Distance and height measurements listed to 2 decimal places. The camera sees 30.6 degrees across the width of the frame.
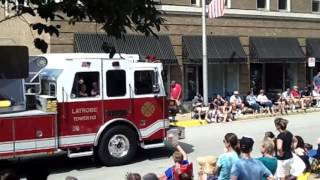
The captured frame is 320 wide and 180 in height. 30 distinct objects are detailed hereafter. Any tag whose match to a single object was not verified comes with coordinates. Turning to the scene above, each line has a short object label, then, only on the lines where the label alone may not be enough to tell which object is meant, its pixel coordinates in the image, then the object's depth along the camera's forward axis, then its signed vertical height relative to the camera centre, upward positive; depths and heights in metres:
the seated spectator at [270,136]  9.27 -0.97
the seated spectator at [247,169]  6.71 -1.08
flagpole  23.98 +0.93
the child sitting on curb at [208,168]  8.42 -1.33
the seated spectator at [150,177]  6.98 -1.19
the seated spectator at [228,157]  7.86 -1.09
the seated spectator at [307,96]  27.53 -1.02
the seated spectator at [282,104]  25.61 -1.29
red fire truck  12.06 -0.68
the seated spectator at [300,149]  9.71 -1.25
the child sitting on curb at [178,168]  8.73 -1.37
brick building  25.88 +1.52
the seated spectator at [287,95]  26.78 -0.90
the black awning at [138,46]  22.70 +1.28
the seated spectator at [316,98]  28.30 -1.11
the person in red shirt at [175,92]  22.05 -0.57
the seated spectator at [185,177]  6.96 -1.20
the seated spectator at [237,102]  24.06 -1.10
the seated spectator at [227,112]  22.83 -1.43
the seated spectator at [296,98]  26.82 -1.05
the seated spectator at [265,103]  25.28 -1.18
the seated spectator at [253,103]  25.31 -1.18
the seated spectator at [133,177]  6.07 -1.03
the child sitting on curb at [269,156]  8.08 -1.14
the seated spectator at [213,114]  22.76 -1.48
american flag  23.92 +2.80
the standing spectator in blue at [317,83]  29.03 -0.41
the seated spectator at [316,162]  11.11 -1.66
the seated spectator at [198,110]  22.89 -1.31
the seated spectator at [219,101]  23.78 -1.01
